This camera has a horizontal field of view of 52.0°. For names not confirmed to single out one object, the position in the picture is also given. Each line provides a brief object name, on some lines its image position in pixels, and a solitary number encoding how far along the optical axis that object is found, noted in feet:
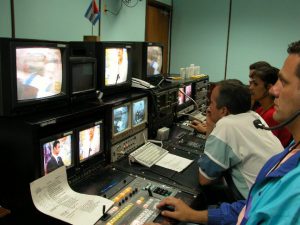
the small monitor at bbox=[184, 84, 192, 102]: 10.59
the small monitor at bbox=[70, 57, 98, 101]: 5.60
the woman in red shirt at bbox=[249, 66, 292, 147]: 8.44
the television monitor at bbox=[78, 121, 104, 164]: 5.57
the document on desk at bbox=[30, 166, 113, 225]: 4.50
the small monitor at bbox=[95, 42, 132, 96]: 6.41
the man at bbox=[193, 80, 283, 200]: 5.66
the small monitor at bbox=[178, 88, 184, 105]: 10.03
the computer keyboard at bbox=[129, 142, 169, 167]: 6.60
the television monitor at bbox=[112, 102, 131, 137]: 6.44
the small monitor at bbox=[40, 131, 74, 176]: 4.77
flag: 9.21
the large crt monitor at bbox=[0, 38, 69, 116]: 4.29
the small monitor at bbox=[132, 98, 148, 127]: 7.16
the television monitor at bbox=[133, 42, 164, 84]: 8.16
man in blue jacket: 2.34
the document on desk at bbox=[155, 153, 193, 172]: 6.61
